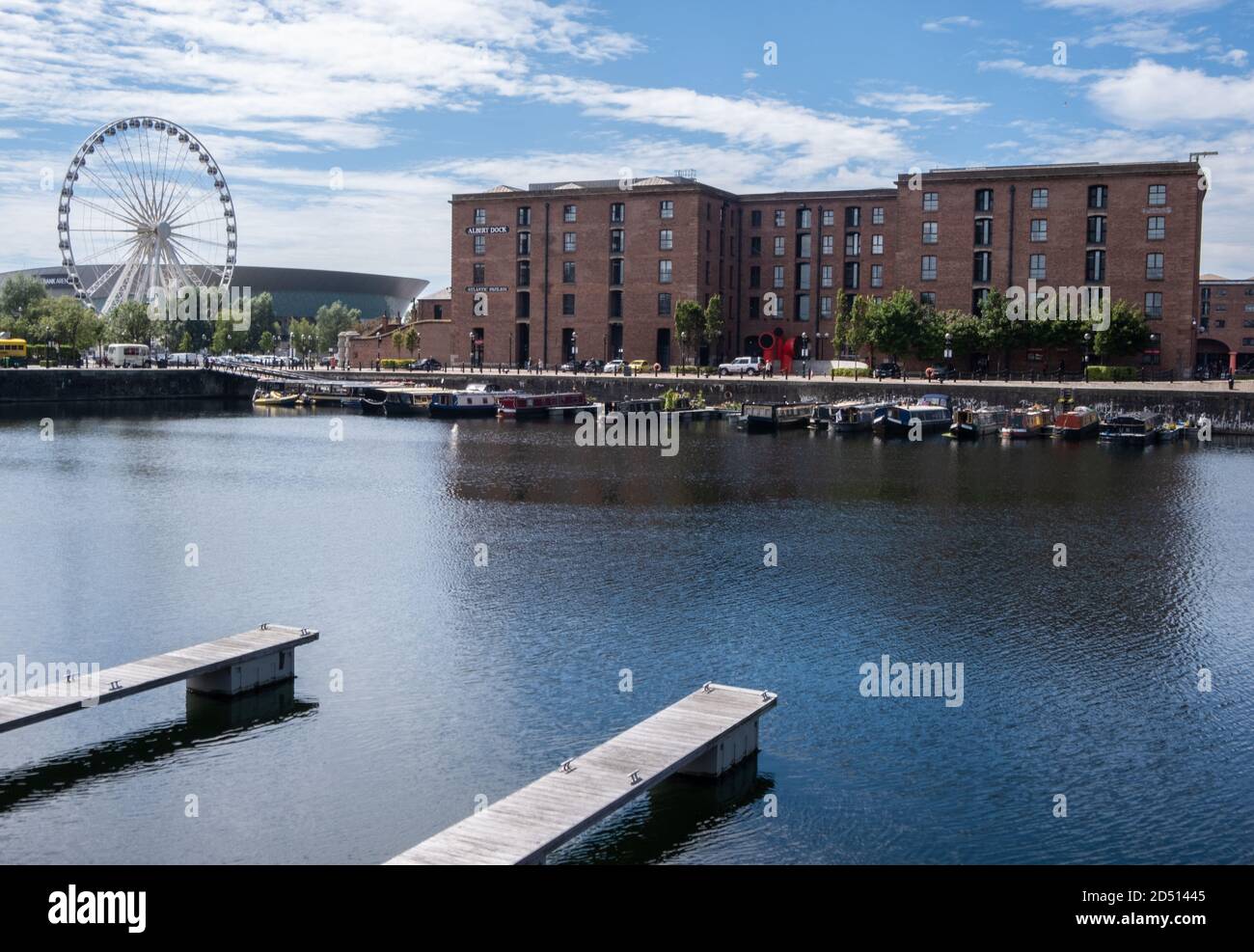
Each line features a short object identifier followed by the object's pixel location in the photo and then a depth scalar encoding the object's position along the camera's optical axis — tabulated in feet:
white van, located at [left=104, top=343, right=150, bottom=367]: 431.43
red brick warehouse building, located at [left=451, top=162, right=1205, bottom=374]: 346.95
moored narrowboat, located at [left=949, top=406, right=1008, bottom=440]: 284.82
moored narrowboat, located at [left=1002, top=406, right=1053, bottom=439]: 287.28
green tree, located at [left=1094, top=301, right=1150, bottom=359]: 334.65
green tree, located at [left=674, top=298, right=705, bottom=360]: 385.09
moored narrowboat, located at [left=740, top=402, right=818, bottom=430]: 303.89
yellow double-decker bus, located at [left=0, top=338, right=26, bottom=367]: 405.59
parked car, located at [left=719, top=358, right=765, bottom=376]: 384.06
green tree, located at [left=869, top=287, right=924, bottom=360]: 357.00
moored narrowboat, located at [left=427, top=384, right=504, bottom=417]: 348.59
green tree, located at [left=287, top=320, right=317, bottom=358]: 626.23
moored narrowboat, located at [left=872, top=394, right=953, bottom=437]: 298.15
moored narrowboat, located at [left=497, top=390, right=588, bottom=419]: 344.08
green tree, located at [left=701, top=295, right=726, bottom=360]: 384.47
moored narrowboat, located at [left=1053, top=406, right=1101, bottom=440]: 286.05
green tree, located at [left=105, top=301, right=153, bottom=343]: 480.23
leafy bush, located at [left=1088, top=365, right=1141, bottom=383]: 338.54
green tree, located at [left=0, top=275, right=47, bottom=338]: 518.78
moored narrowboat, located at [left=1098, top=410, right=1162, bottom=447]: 273.33
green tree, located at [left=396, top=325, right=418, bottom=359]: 480.60
